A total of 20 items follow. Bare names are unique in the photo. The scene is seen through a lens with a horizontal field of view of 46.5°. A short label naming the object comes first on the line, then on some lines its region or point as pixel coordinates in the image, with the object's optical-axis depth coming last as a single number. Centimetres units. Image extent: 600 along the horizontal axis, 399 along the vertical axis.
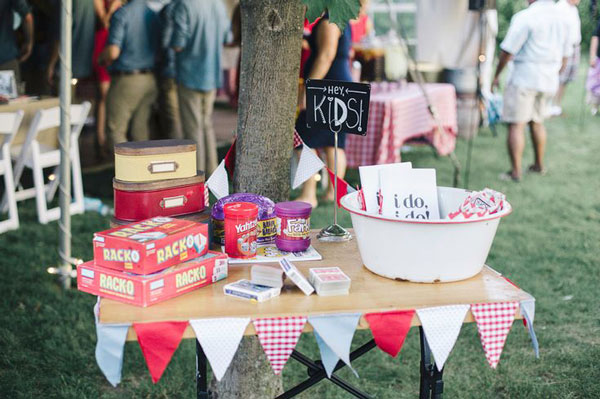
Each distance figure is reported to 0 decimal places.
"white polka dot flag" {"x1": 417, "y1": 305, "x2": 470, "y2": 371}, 156
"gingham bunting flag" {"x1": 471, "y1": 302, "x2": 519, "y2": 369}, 158
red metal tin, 193
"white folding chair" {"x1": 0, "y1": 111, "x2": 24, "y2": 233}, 433
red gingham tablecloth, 552
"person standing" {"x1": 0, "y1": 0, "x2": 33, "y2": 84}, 576
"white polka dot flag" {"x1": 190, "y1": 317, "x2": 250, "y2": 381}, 148
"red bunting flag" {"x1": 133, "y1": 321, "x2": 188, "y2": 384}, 148
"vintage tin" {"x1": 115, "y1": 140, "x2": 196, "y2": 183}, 194
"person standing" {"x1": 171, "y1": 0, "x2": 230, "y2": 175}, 542
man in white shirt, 609
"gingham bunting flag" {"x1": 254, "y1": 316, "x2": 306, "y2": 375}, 150
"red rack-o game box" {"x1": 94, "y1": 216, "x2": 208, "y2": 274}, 156
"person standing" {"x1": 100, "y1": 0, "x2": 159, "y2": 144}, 564
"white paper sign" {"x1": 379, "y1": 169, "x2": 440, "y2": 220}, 183
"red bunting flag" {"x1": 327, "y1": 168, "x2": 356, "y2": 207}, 219
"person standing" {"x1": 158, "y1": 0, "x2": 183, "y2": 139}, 606
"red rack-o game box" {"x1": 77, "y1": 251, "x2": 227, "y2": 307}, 155
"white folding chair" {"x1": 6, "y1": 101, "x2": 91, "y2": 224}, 462
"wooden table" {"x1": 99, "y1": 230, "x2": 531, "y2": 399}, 152
